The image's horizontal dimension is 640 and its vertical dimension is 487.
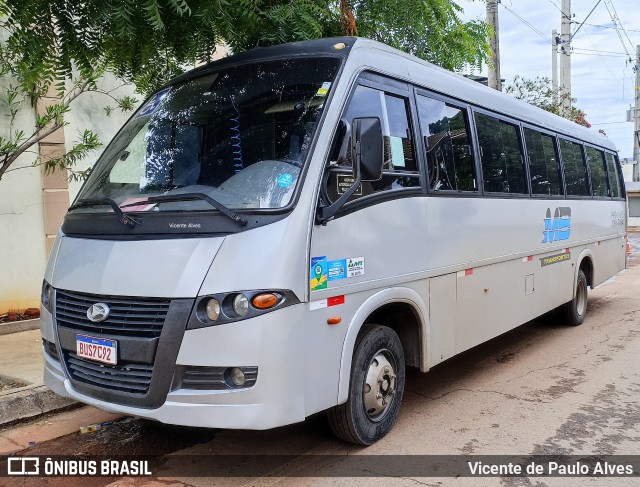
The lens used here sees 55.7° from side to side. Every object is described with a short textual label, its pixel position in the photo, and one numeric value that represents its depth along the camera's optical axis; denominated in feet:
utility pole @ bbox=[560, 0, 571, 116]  74.67
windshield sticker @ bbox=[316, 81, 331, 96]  13.35
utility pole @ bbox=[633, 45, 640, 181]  109.19
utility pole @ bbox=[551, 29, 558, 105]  83.71
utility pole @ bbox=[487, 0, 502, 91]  42.68
